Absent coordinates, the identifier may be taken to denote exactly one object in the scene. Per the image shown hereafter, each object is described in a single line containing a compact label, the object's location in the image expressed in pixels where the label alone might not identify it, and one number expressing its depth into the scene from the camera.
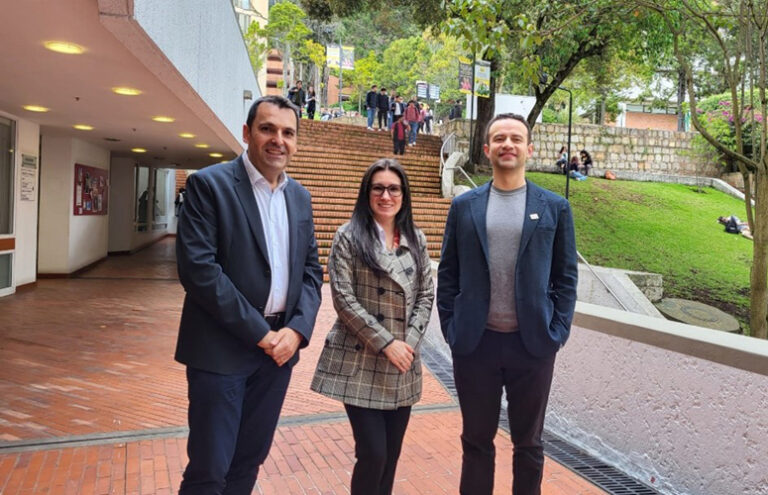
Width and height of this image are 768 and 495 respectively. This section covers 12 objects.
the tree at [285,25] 34.72
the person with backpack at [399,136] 17.75
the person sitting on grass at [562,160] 21.67
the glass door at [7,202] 8.69
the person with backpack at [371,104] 20.97
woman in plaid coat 2.26
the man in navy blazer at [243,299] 1.98
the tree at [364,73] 46.88
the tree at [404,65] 45.25
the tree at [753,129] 7.17
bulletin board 11.55
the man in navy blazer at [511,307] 2.38
